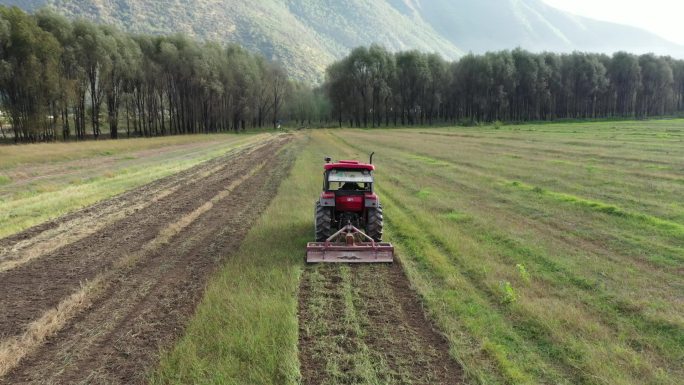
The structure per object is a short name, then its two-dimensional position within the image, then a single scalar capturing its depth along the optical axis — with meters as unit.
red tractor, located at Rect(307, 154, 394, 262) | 10.29
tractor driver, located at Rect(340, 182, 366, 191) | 11.38
